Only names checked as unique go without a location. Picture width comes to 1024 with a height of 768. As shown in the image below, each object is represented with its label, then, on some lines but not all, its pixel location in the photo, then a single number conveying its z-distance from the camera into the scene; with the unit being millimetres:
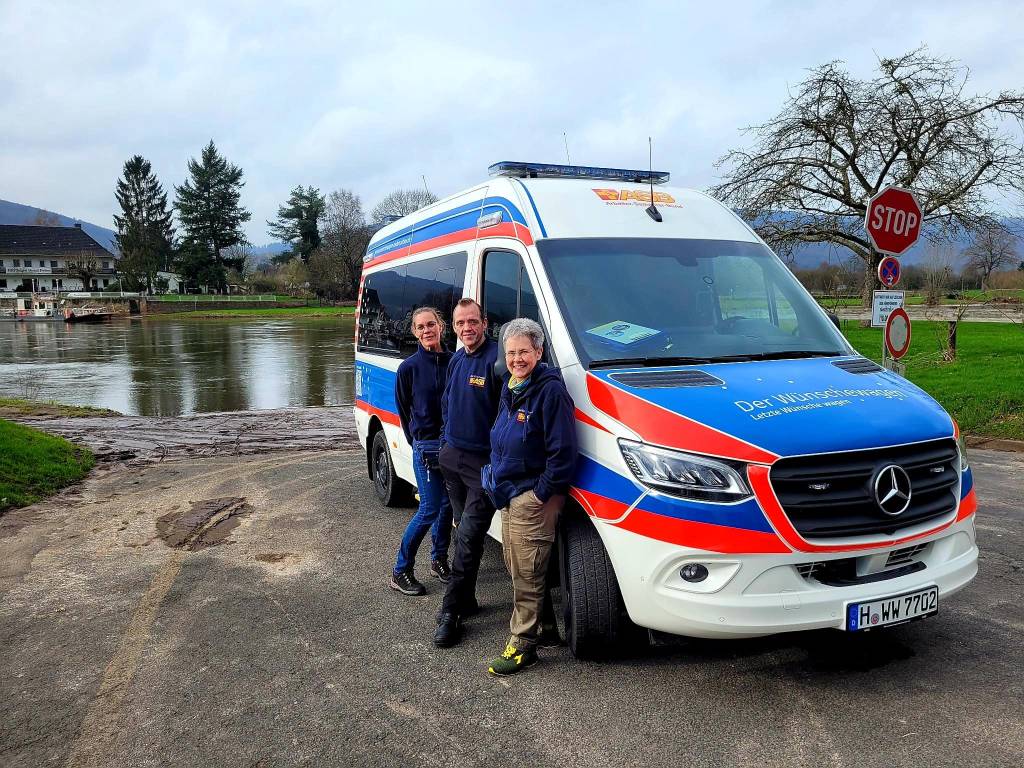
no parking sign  9109
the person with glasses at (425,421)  5113
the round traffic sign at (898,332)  8672
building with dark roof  97188
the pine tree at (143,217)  88438
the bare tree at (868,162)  25031
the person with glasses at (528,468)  3887
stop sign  8961
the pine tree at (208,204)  85375
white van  3473
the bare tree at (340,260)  76812
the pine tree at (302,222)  89438
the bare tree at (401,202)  81694
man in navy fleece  4457
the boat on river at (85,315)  59597
